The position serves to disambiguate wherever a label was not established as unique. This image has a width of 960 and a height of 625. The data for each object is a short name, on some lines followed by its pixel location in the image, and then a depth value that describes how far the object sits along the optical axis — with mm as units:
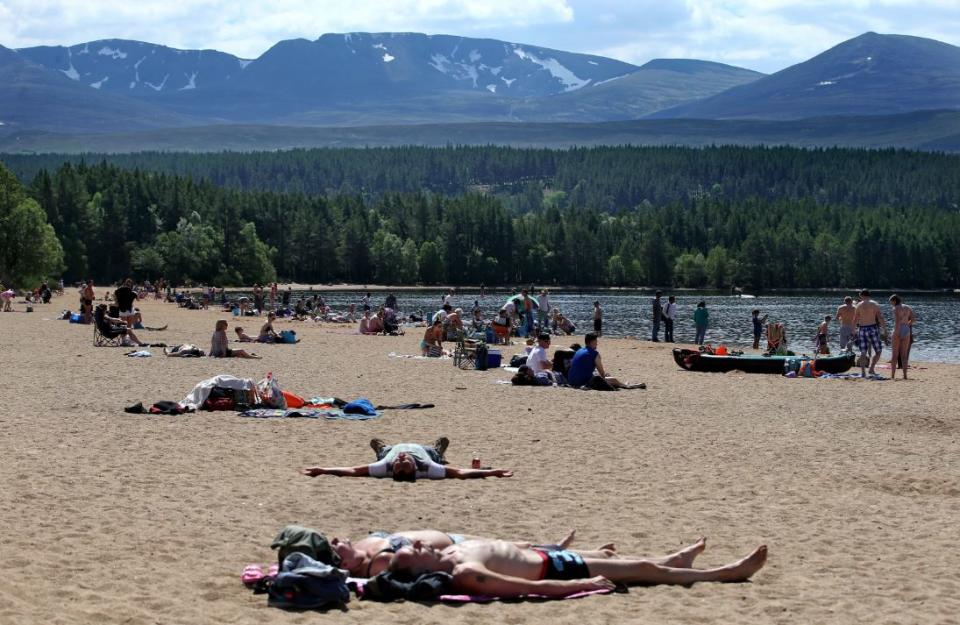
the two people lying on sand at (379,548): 9086
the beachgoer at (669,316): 44062
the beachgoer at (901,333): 27172
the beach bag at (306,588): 8547
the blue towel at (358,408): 18078
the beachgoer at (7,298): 54188
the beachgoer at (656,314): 44812
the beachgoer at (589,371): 22828
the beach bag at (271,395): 18359
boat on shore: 28594
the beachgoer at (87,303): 43059
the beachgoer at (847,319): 31062
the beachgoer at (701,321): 41719
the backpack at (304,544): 8984
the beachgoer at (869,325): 27859
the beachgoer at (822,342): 36250
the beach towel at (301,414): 17547
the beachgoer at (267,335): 36688
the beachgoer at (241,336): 35766
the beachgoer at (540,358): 23797
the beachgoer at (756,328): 42750
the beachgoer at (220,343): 28434
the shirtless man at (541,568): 8828
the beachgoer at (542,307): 43906
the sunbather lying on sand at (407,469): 13055
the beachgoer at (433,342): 30953
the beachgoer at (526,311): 41875
